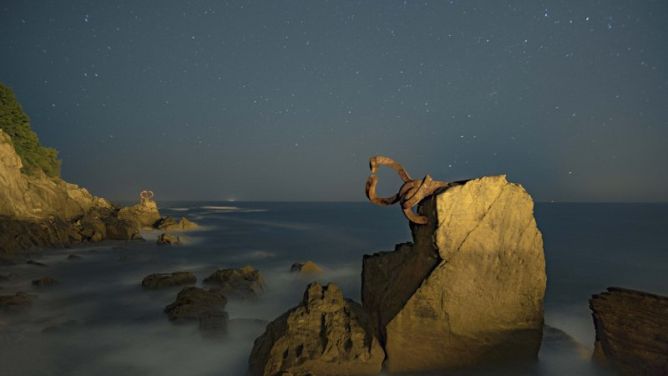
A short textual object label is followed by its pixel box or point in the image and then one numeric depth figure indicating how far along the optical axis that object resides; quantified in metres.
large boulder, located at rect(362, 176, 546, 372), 5.53
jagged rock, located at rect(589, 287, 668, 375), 5.22
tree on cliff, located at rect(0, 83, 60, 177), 36.34
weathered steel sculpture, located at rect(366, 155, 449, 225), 5.65
